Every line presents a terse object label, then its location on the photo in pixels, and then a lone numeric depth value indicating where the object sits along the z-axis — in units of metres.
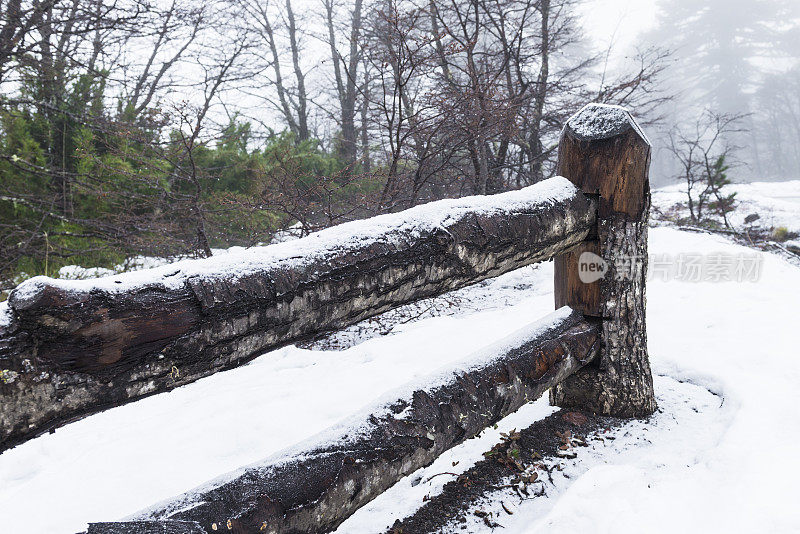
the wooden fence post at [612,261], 1.87
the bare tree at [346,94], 10.27
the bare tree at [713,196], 11.27
